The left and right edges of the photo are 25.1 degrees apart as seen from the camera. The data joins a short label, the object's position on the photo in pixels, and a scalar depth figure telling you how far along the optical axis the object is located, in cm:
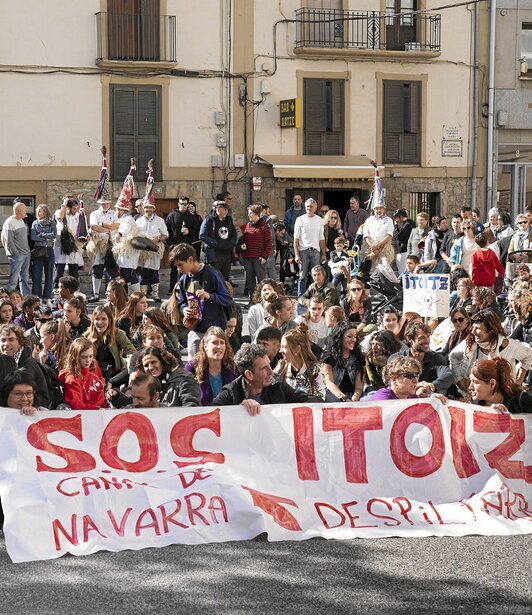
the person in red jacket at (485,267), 1652
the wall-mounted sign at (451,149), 2978
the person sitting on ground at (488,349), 1019
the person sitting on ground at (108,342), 1093
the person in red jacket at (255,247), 1909
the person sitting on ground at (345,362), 1013
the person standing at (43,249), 1969
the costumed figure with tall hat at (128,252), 1948
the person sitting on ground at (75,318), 1177
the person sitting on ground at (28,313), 1240
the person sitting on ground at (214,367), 933
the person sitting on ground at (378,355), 996
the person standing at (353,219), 2388
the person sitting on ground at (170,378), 873
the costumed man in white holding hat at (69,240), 1998
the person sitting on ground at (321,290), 1394
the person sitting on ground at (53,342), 1038
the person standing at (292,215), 2327
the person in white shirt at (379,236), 1998
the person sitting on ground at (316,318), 1224
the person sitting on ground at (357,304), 1396
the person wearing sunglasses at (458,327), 1114
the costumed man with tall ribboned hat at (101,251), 1980
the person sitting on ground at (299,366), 993
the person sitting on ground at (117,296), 1245
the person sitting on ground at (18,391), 775
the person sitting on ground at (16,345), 931
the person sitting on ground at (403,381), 823
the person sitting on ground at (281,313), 1195
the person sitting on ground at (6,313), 1205
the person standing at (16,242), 1923
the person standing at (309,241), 2033
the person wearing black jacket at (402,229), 2359
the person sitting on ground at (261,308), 1246
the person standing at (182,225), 2150
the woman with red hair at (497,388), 807
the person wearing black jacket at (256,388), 831
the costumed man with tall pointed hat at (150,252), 1980
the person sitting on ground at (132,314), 1214
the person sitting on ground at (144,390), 807
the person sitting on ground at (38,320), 1161
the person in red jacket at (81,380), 916
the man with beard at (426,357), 973
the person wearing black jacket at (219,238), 1902
